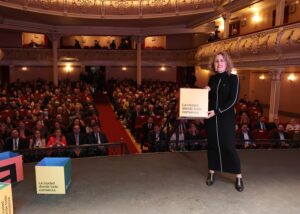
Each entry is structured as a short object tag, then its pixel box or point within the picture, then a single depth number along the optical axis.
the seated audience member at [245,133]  6.32
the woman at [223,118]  2.89
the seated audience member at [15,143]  5.57
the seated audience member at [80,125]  6.45
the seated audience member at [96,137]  5.94
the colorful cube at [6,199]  2.27
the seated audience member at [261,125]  7.17
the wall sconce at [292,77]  11.17
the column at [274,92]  8.34
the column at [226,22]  11.37
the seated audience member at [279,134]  6.50
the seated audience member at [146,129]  7.04
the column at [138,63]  15.99
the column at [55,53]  14.99
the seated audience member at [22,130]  6.35
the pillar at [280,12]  8.58
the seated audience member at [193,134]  6.00
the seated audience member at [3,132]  6.16
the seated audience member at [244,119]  7.29
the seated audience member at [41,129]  6.30
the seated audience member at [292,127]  7.16
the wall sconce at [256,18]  12.77
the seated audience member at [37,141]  5.70
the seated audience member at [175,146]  4.79
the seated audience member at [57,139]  5.65
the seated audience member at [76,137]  5.99
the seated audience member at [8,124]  6.48
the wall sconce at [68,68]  16.84
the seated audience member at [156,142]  5.14
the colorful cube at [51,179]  2.93
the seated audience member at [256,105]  10.10
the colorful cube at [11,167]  3.05
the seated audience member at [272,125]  7.31
